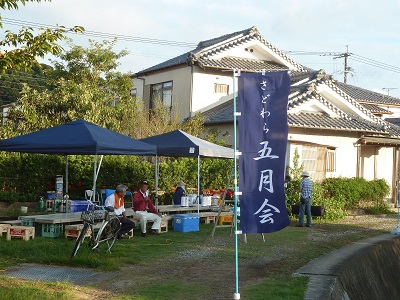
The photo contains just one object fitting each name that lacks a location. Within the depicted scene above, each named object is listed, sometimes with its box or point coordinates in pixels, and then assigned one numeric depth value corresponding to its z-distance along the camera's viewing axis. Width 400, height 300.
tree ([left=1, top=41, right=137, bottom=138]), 22.41
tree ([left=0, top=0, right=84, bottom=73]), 9.35
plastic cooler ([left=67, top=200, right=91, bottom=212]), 15.43
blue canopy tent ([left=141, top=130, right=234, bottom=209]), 15.29
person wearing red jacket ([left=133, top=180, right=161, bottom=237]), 13.71
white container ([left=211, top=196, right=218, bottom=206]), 18.47
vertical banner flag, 7.33
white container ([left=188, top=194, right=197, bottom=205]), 17.36
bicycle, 10.38
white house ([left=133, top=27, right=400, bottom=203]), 23.58
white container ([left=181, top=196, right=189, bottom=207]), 16.59
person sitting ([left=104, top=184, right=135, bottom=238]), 11.57
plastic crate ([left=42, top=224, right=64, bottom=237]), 12.54
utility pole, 50.84
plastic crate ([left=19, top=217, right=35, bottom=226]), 12.68
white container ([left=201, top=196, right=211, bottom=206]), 17.19
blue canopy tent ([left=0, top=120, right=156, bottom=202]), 12.47
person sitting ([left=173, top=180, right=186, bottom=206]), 17.19
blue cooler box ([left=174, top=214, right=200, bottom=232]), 14.54
